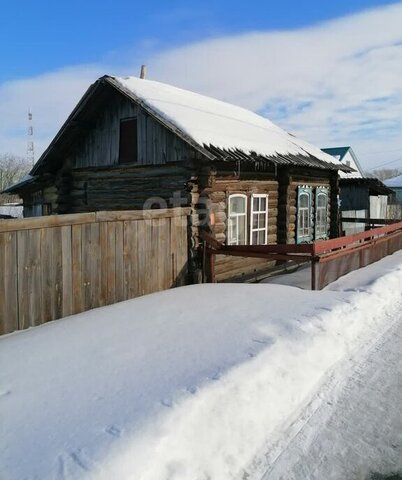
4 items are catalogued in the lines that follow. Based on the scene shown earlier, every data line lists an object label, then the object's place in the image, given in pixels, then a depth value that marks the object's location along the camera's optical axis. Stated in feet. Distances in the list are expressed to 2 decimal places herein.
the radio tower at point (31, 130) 313.53
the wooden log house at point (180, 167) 32.32
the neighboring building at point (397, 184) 167.33
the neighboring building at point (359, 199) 72.13
